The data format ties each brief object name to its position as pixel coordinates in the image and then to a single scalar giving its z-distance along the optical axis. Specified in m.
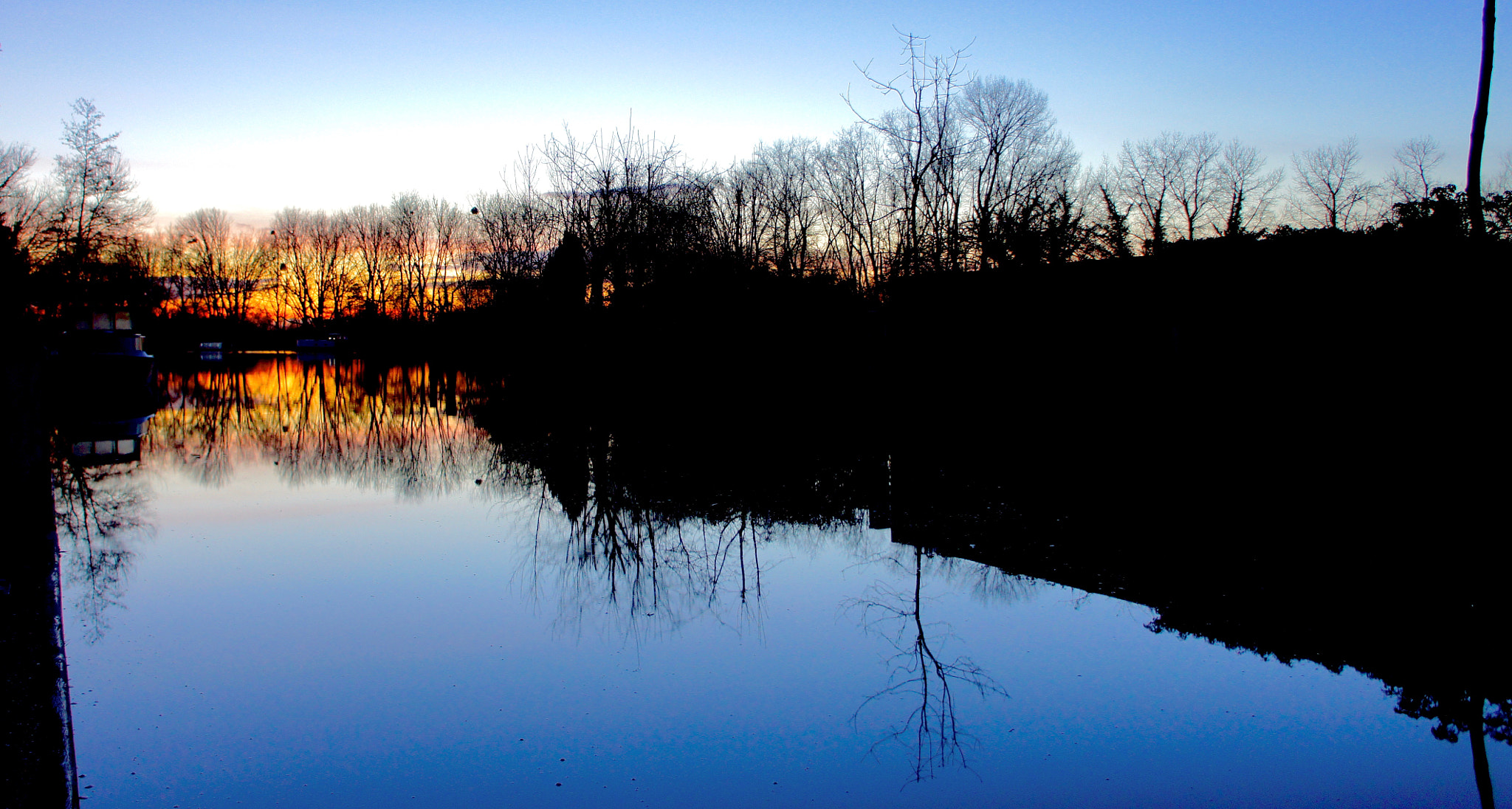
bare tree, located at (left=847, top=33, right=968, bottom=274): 18.45
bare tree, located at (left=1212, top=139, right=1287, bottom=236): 50.41
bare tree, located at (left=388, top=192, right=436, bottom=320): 71.50
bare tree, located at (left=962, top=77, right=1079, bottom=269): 36.78
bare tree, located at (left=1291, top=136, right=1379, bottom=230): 47.35
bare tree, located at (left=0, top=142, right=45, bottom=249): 29.36
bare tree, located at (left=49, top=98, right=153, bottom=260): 33.72
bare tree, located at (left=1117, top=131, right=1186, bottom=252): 54.91
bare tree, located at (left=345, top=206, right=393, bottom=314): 75.50
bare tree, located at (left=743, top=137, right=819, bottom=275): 49.97
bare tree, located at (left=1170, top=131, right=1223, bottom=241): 54.28
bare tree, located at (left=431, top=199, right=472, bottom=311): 66.69
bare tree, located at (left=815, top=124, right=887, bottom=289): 47.25
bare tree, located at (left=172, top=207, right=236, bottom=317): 77.69
